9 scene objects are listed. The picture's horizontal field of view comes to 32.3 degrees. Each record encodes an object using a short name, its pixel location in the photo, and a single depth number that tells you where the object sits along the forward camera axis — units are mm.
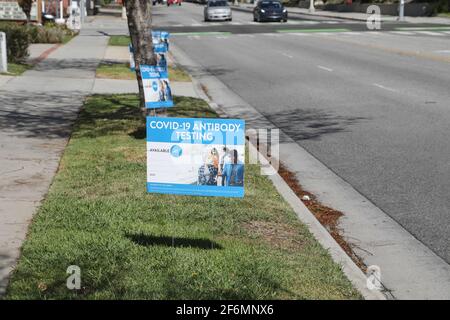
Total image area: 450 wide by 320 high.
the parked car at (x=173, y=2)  110469
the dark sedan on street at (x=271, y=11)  55688
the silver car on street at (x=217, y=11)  58506
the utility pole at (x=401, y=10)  56512
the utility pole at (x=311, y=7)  77788
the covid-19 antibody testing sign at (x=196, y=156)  5980
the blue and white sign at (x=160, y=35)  21109
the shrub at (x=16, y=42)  23812
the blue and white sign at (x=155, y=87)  11172
